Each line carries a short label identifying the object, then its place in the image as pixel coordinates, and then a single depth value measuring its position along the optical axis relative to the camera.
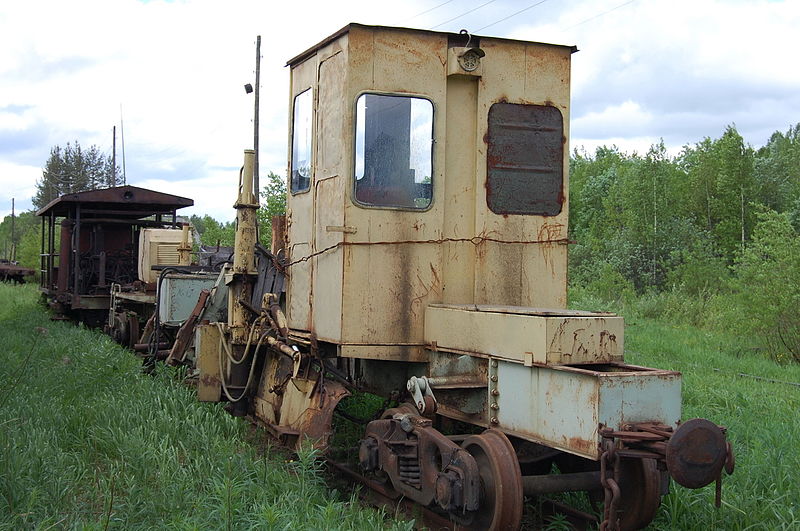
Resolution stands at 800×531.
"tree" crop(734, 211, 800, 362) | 14.73
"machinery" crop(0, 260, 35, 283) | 36.19
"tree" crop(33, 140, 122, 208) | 70.94
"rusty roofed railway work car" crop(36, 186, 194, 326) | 17.25
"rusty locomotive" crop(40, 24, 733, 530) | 4.61
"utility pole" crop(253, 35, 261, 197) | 25.78
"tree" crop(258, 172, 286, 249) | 20.51
